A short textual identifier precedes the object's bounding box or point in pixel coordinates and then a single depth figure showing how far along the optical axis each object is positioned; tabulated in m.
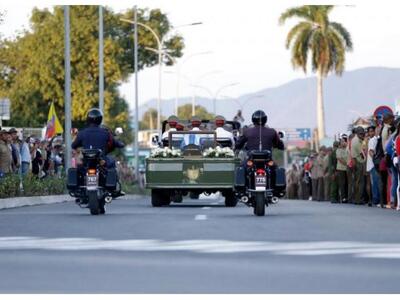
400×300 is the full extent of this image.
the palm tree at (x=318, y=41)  101.38
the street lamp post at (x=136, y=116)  70.75
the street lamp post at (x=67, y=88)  45.81
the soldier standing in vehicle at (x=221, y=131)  35.78
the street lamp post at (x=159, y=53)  77.75
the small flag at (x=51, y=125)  48.75
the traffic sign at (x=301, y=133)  145.88
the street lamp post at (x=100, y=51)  57.03
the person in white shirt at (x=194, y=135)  34.97
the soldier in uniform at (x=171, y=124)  35.97
